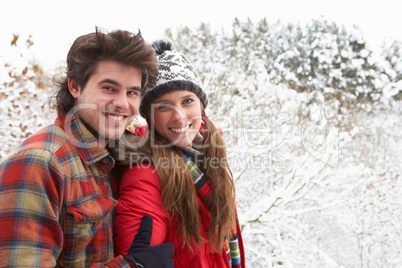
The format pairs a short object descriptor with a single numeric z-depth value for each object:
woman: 1.57
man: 1.10
